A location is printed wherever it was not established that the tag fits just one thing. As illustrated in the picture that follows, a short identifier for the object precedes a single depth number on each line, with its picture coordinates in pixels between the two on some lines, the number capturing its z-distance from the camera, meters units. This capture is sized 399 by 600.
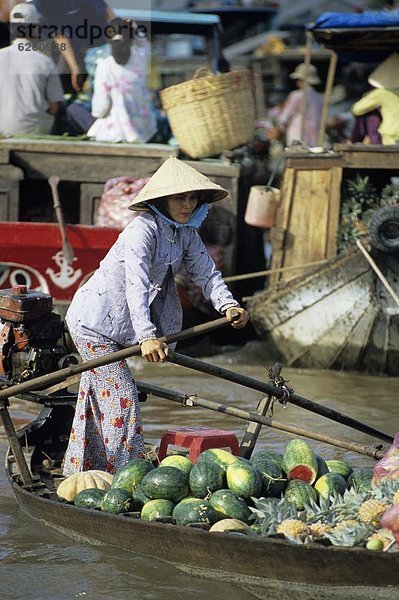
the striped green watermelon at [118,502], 8.50
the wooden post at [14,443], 9.32
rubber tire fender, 15.73
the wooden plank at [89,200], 18.30
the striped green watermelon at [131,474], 8.76
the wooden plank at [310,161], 17.14
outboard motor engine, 9.95
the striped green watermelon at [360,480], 8.53
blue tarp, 18.54
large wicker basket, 17.55
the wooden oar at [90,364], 8.74
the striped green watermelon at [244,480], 8.34
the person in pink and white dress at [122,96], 18.63
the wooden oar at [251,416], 8.95
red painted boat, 17.21
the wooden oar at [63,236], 17.14
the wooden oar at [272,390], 8.94
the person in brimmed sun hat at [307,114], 26.55
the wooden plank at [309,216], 17.23
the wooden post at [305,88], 19.51
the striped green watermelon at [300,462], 8.71
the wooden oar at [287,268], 16.82
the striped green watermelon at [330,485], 8.41
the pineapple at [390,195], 16.67
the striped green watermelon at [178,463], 8.85
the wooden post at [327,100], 19.28
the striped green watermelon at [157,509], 8.27
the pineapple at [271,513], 7.71
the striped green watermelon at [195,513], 8.02
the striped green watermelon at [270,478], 8.61
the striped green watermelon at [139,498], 8.56
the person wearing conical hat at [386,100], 18.83
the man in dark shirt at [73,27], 20.27
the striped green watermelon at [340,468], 9.04
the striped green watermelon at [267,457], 9.03
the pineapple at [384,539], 7.27
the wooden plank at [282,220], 17.26
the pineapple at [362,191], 17.02
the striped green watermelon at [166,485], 8.42
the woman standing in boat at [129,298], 9.34
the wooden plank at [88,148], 18.16
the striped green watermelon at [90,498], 8.74
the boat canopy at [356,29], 18.57
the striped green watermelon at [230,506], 8.12
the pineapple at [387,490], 7.72
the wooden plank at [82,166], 18.20
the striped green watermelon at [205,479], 8.41
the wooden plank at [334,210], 17.05
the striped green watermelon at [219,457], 8.69
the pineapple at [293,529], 7.47
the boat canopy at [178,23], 22.11
